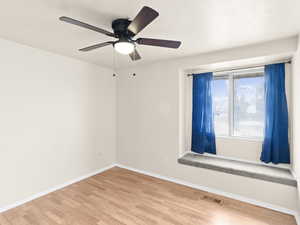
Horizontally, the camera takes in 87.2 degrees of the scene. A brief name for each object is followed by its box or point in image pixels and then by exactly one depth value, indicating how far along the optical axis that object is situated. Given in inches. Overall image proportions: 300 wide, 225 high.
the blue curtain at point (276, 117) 99.5
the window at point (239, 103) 113.3
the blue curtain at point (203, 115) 125.0
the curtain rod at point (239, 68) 98.6
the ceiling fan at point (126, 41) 65.1
